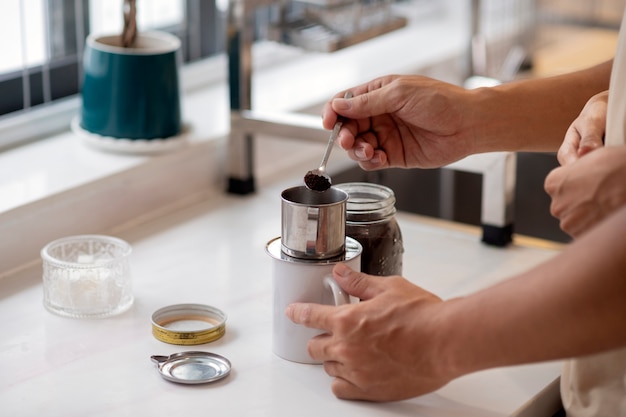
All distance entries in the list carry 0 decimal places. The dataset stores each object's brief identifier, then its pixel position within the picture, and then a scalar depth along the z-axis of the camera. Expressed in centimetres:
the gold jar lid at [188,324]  149
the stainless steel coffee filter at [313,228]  141
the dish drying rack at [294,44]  178
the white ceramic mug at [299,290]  143
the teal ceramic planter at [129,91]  180
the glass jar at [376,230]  151
